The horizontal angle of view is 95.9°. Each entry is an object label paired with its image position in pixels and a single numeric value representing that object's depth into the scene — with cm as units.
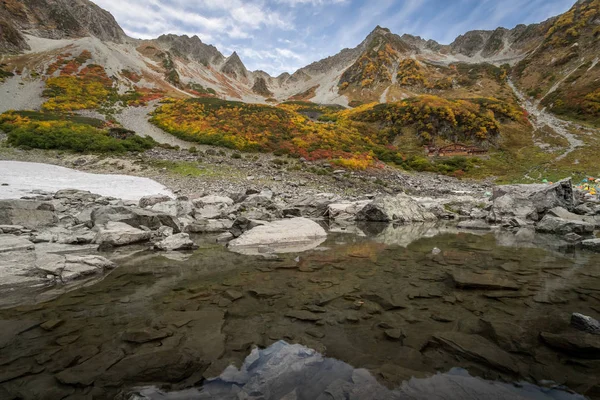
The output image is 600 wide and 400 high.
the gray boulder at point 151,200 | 1608
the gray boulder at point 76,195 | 1642
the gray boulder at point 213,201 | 1817
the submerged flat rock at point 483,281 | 627
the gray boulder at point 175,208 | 1390
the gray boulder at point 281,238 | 1062
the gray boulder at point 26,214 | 1053
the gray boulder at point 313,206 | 2031
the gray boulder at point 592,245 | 1051
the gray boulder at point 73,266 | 688
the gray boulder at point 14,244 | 754
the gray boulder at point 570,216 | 1542
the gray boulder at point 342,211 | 2007
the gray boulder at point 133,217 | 1187
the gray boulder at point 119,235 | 1023
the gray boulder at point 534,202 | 1812
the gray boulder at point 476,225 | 1655
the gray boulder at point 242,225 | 1301
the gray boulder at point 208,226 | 1373
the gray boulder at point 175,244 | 1018
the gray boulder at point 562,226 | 1414
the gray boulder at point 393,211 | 1928
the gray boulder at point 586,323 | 418
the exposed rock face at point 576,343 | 361
